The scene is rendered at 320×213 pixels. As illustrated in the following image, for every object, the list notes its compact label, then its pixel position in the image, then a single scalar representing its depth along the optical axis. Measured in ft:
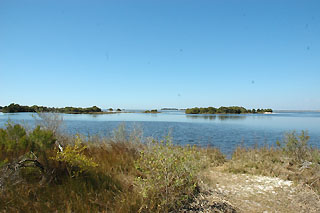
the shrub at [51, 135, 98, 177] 11.38
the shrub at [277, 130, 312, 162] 19.79
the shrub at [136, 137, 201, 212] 9.79
